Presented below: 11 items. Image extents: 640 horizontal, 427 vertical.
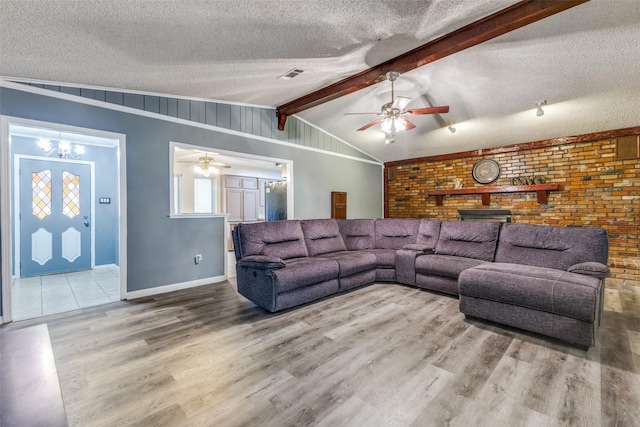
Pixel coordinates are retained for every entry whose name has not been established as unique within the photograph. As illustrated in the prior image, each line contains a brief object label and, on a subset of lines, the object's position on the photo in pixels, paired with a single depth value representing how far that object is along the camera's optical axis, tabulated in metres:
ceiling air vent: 3.48
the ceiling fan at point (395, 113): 3.40
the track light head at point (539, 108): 3.91
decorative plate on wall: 5.70
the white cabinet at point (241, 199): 7.88
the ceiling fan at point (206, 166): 6.16
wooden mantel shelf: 5.05
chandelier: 4.68
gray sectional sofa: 2.46
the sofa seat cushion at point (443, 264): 3.51
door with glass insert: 4.71
